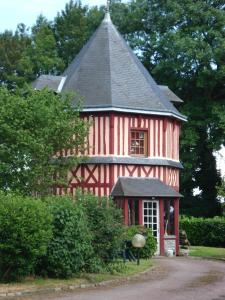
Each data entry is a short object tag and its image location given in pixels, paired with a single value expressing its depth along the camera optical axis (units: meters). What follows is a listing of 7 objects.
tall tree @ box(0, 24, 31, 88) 45.06
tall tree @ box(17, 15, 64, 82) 44.12
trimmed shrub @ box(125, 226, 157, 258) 23.70
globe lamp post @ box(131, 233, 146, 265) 20.73
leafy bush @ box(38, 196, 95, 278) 16.84
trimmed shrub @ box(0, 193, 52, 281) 15.70
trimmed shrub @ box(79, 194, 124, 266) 18.69
